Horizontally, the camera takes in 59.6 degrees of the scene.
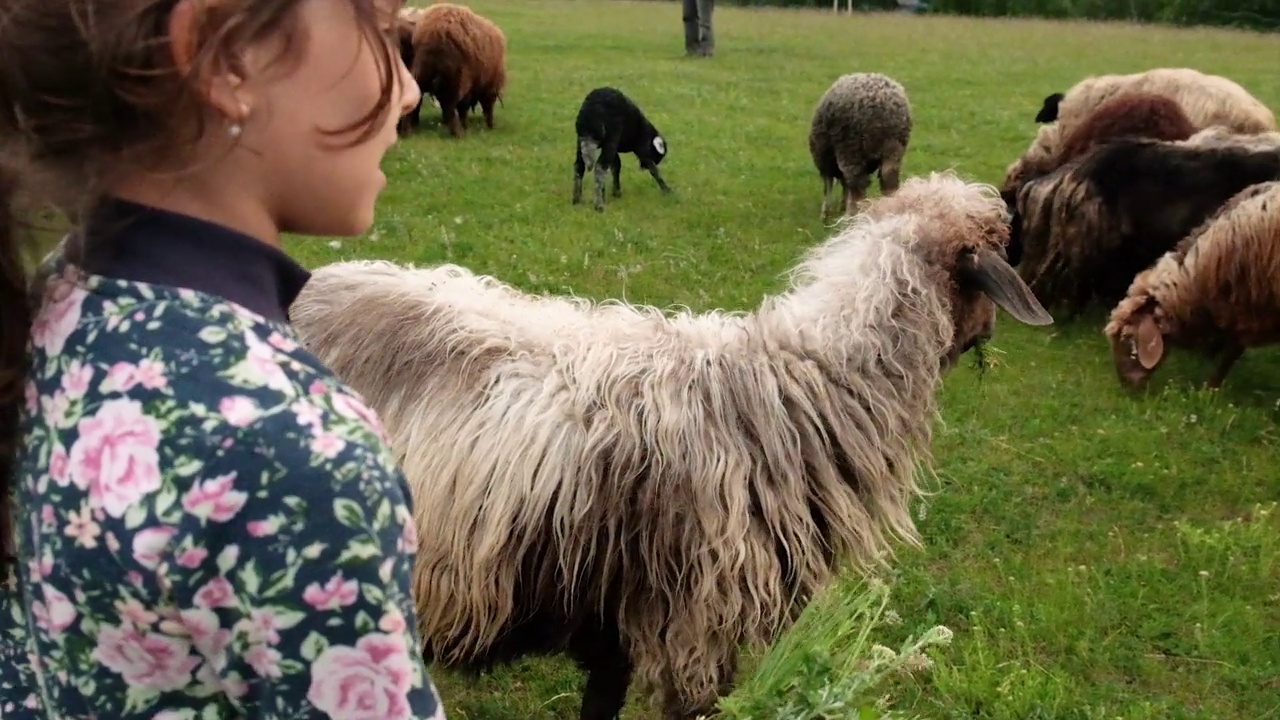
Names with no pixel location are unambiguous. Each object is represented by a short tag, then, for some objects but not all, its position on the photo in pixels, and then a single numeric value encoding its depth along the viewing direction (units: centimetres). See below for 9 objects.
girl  89
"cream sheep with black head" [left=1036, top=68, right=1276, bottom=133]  900
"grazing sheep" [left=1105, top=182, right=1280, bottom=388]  611
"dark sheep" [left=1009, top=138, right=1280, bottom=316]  712
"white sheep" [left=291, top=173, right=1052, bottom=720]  288
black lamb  1006
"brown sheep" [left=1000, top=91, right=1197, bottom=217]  827
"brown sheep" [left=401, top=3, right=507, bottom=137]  1319
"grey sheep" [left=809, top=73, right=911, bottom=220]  939
